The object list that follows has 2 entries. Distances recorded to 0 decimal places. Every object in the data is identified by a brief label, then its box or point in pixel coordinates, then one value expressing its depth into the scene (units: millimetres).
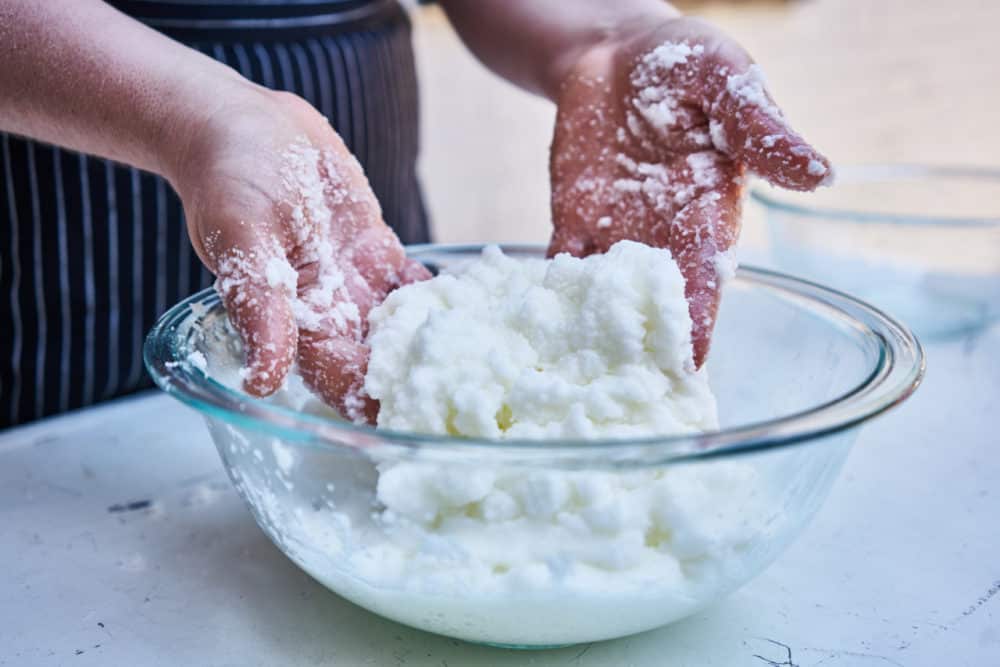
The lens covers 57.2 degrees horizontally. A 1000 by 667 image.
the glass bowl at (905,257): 1248
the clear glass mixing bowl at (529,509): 538
